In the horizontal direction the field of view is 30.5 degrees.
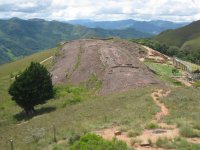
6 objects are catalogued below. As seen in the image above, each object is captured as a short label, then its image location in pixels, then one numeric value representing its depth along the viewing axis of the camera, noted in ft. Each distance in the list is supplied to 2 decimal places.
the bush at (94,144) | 56.18
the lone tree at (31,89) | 158.81
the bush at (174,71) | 247.38
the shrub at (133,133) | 73.97
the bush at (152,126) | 81.06
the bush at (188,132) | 72.38
